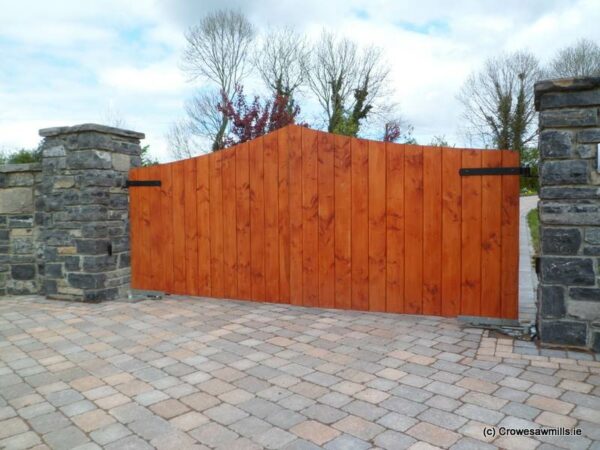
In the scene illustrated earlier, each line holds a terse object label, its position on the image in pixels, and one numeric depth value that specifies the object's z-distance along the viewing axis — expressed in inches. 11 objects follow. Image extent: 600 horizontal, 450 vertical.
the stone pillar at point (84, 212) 188.4
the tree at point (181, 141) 737.6
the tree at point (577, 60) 686.5
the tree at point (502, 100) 646.5
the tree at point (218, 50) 700.0
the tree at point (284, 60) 729.0
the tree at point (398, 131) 730.2
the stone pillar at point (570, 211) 120.8
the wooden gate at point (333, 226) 147.7
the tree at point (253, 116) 590.2
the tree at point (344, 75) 729.0
